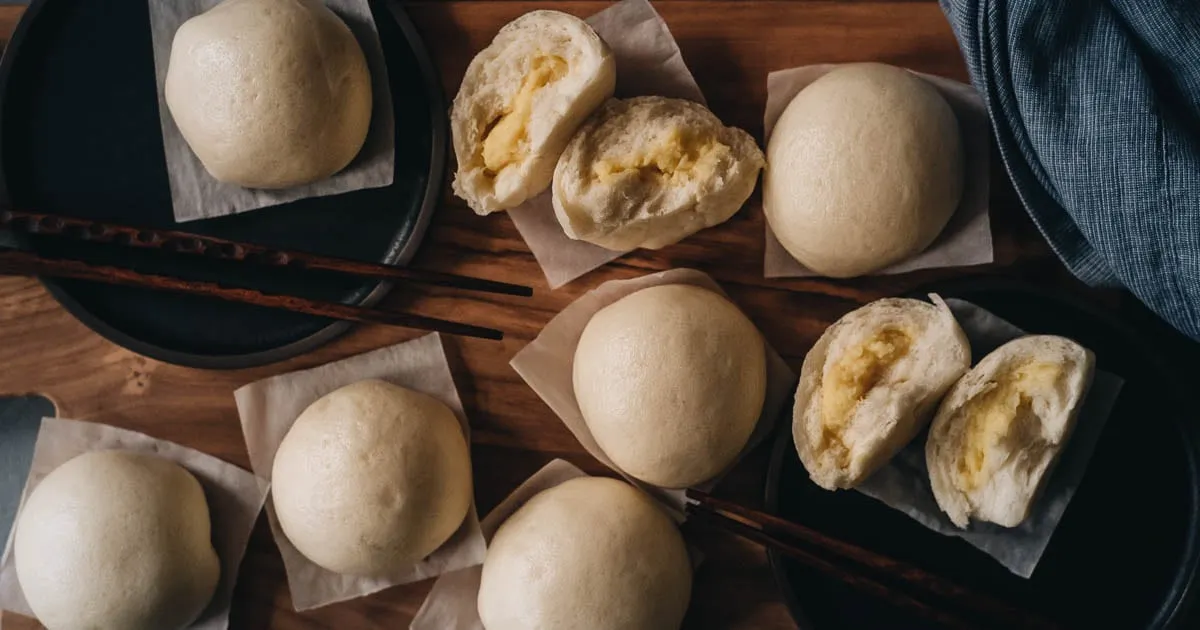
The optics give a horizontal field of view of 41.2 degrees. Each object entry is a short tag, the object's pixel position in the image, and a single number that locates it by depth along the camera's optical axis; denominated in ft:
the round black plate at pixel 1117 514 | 1.86
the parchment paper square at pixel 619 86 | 1.96
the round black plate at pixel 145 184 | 1.99
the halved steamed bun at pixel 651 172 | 1.86
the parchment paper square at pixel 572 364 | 1.93
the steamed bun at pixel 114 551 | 1.92
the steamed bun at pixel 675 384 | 1.84
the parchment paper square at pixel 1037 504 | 1.85
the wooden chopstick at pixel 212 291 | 1.92
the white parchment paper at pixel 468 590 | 1.96
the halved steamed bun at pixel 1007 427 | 1.80
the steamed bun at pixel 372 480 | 1.89
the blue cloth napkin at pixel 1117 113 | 1.73
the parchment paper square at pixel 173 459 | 2.01
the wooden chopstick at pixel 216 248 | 1.91
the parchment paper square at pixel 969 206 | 1.89
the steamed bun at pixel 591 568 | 1.86
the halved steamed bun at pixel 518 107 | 1.88
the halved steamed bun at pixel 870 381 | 1.82
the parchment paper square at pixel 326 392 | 1.97
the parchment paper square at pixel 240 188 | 1.98
